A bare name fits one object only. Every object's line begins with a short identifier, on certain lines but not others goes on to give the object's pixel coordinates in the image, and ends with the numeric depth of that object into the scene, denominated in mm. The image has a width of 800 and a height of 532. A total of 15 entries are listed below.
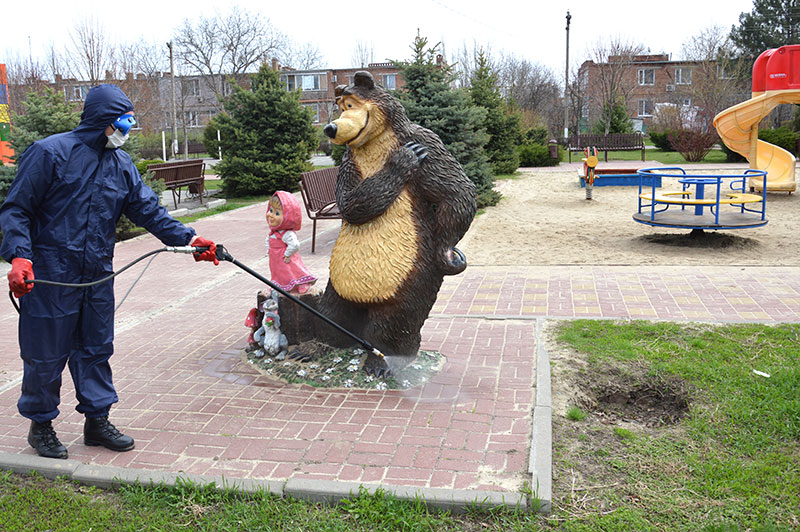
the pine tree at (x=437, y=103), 12188
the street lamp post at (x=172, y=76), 28891
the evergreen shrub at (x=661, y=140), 32438
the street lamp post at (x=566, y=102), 33138
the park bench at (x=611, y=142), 28883
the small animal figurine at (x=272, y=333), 5101
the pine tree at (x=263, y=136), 17094
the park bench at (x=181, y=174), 14276
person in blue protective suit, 3500
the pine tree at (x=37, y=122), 10180
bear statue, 4523
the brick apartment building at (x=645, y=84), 45281
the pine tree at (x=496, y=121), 20656
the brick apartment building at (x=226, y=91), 49750
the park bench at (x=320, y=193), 10297
